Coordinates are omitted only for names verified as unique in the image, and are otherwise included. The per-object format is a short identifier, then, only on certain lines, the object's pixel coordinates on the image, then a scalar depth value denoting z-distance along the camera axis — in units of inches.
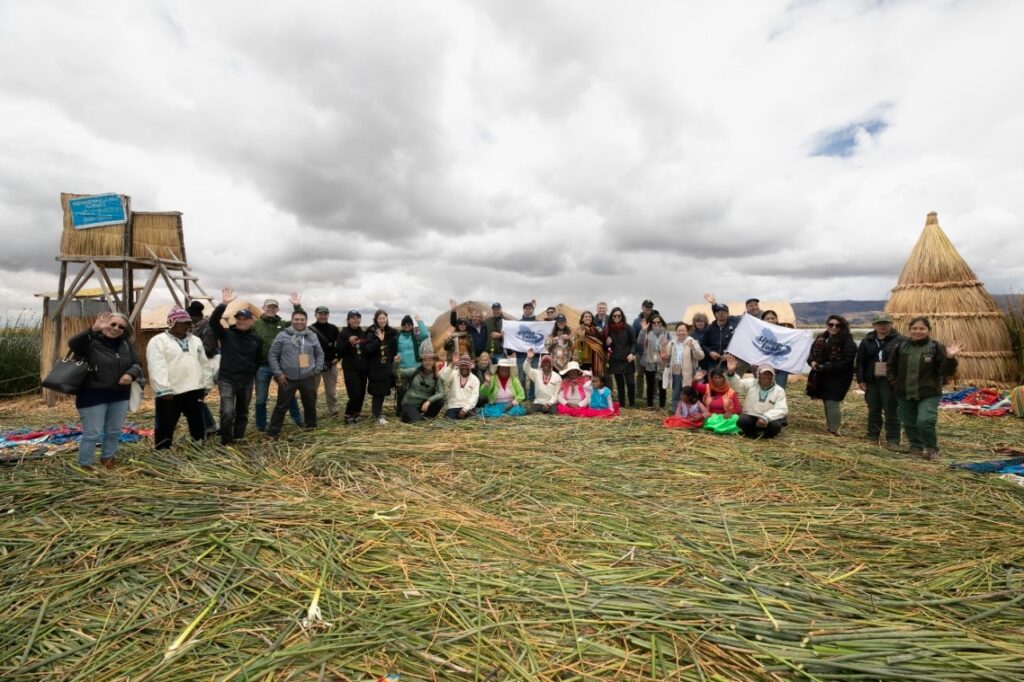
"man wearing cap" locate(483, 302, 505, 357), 377.4
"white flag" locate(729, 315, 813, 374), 323.9
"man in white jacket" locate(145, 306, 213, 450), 211.5
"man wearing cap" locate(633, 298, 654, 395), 362.6
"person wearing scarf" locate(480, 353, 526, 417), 327.9
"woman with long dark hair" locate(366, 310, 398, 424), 307.4
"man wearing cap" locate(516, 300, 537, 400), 402.0
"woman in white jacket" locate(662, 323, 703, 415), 320.2
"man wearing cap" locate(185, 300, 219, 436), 251.9
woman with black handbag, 188.7
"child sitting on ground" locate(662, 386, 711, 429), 278.1
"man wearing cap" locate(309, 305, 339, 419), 308.3
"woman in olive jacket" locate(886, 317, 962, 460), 231.5
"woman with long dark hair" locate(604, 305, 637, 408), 358.6
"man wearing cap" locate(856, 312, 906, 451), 257.9
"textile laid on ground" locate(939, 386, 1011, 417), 347.0
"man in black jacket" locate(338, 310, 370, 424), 305.0
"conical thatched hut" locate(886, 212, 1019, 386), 446.3
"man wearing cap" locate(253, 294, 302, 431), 277.6
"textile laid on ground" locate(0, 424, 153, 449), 262.7
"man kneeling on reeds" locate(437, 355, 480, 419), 321.4
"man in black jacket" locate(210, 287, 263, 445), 242.5
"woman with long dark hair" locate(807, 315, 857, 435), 278.5
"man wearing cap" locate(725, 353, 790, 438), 255.4
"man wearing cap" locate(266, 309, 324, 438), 258.4
